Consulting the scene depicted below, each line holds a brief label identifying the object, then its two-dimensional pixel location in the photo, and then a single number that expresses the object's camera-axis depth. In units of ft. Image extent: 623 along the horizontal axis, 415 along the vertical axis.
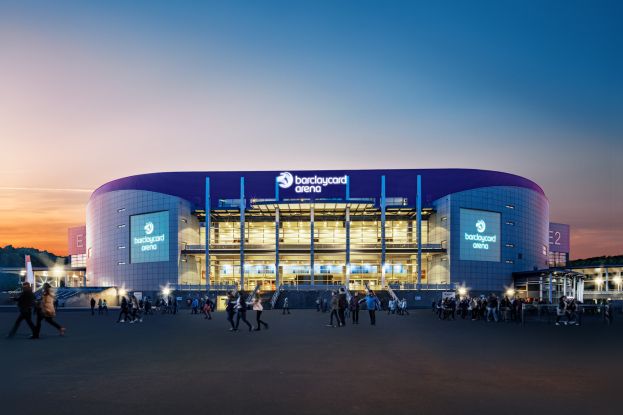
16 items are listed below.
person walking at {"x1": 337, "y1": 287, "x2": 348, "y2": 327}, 86.53
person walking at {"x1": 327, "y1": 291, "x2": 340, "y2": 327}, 86.89
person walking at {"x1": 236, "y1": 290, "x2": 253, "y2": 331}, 75.61
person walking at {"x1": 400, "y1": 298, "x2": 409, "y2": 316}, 142.13
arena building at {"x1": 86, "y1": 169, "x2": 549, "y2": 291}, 263.49
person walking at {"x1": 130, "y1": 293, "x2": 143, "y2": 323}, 105.38
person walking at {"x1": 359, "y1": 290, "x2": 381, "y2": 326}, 93.88
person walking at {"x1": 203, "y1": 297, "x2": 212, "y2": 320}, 119.85
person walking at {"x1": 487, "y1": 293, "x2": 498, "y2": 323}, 105.40
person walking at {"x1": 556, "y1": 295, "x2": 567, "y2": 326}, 94.27
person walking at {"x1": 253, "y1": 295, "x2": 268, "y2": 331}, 77.63
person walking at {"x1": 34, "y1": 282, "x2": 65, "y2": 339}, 62.28
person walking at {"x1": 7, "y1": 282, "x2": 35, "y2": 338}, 61.00
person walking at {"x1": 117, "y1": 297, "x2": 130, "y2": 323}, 102.53
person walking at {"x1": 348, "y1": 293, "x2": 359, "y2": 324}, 96.84
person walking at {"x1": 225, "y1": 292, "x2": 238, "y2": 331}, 77.37
